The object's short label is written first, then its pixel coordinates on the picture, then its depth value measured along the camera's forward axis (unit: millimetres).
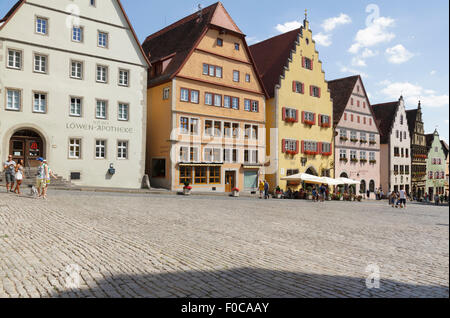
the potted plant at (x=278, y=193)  32219
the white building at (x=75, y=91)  22859
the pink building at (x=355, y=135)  45056
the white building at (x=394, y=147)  51781
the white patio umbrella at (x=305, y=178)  32375
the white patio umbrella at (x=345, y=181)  35062
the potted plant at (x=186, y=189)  25400
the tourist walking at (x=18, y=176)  17141
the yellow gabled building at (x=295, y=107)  37812
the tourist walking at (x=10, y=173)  17500
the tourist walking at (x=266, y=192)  28678
